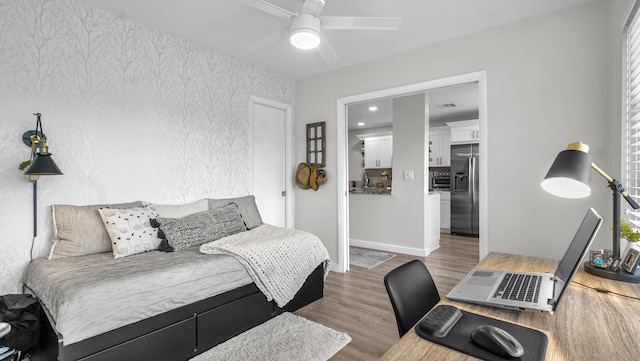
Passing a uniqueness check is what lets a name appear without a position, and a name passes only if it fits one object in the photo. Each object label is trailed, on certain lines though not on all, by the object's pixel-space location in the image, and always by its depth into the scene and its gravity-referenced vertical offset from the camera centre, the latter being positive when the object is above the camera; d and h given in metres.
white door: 3.90 +0.19
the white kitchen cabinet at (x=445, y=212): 6.44 -0.79
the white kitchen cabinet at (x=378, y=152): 7.54 +0.53
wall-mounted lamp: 2.02 +0.10
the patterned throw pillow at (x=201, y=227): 2.52 -0.44
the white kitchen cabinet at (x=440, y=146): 6.75 +0.58
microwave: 6.72 -0.15
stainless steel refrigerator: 6.07 -0.33
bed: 1.66 -0.70
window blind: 1.68 +0.35
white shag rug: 2.09 -1.19
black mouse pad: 0.80 -0.46
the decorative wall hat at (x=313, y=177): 4.03 -0.03
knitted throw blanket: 2.41 -0.66
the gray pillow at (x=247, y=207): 3.29 -0.35
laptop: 1.05 -0.45
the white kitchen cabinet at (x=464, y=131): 6.14 +0.82
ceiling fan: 2.07 +1.02
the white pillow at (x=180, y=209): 2.79 -0.31
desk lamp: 1.12 -0.05
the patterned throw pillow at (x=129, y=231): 2.30 -0.41
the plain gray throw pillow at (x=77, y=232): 2.24 -0.40
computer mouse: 0.78 -0.43
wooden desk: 0.81 -0.46
